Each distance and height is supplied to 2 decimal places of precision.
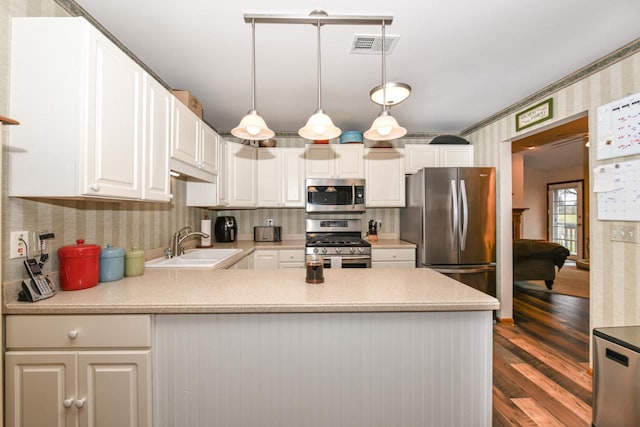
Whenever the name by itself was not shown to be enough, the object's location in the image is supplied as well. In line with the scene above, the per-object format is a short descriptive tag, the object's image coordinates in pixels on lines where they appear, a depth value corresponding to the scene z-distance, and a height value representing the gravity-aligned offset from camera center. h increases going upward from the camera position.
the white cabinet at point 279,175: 3.71 +0.51
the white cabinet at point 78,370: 1.22 -0.67
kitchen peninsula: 1.27 -0.67
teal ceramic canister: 1.62 -0.28
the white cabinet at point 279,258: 3.40 -0.51
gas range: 3.35 -0.29
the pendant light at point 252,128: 1.50 +0.46
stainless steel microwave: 3.65 +0.25
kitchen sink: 2.10 -0.38
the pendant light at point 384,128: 1.52 +0.46
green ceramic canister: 1.77 -0.31
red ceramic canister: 1.42 -0.26
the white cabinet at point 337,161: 3.70 +0.69
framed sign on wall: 2.62 +0.96
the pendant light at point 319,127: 1.50 +0.46
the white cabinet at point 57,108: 1.22 +0.46
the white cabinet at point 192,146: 2.00 +0.55
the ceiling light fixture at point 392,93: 1.70 +0.75
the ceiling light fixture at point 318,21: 1.50 +1.01
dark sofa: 4.57 -0.71
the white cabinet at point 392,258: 3.39 -0.51
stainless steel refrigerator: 3.16 -0.09
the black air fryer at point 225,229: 3.69 -0.19
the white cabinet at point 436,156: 3.73 +0.76
